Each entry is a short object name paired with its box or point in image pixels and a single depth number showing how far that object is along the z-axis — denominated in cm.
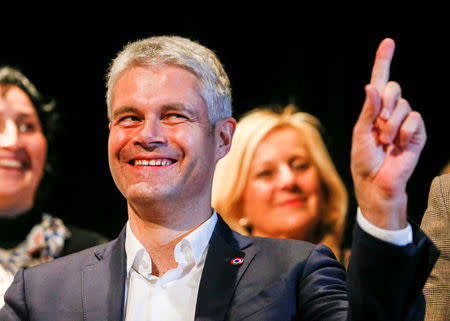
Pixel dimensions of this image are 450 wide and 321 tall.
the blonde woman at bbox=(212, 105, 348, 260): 331
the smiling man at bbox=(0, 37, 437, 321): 268
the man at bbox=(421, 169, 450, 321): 269
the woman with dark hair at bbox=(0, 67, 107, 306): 324
